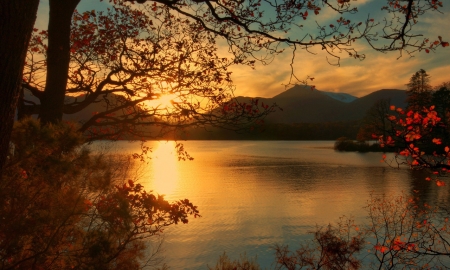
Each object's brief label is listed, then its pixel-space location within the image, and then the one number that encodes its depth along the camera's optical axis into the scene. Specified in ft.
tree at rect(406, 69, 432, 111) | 149.58
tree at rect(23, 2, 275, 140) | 19.47
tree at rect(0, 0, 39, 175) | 6.98
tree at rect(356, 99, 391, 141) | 167.93
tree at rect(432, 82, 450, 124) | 130.49
